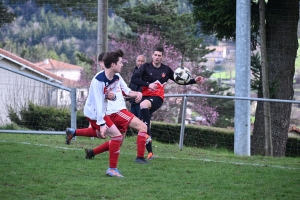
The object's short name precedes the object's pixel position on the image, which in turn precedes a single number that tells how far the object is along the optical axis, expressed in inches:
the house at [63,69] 1207.6
